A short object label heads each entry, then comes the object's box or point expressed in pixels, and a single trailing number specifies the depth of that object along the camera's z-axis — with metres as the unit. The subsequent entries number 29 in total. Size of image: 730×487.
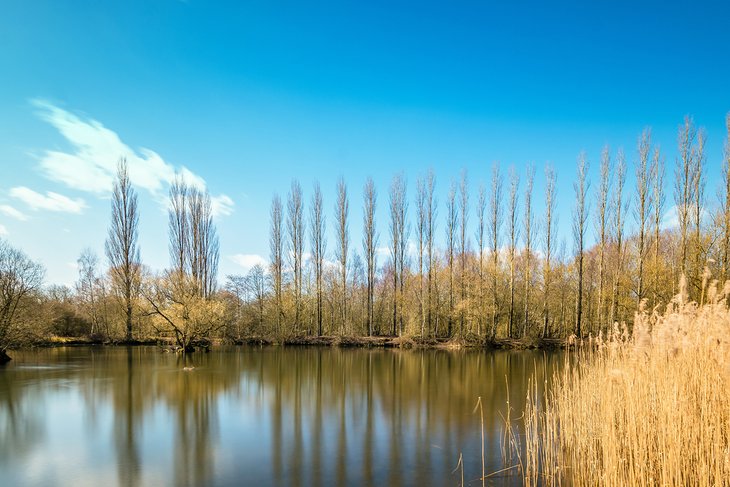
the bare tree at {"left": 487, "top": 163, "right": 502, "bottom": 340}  25.45
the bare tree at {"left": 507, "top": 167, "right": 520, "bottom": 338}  26.43
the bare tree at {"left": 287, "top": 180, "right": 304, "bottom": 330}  30.38
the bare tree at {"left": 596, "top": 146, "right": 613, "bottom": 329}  25.95
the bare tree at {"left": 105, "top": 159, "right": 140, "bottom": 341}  27.72
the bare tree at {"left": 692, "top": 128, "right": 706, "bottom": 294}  21.74
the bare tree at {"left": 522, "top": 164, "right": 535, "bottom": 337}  26.39
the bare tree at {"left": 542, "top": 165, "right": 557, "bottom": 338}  26.04
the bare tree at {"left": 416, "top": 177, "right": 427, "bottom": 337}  26.62
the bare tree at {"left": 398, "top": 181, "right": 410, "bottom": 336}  29.77
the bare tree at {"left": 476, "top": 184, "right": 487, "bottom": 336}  25.46
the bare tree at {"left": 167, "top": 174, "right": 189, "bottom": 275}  30.41
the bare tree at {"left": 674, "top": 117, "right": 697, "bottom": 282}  22.95
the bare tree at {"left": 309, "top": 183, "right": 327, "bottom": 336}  31.02
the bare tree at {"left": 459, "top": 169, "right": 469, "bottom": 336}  29.33
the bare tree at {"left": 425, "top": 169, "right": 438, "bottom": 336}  27.20
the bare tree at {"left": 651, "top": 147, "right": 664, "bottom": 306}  24.30
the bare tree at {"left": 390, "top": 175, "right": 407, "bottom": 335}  29.27
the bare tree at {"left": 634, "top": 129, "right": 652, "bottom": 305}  24.48
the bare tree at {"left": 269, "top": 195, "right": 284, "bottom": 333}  30.91
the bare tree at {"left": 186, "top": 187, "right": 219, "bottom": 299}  30.91
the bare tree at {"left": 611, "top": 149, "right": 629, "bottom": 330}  24.11
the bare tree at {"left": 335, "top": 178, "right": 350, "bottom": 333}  30.30
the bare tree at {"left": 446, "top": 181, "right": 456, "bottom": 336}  27.34
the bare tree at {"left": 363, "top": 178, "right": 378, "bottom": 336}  30.52
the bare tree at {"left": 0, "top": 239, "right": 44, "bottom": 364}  17.12
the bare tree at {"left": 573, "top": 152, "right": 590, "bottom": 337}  25.98
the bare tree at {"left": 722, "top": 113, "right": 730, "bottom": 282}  18.50
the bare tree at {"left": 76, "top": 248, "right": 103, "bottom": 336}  33.26
